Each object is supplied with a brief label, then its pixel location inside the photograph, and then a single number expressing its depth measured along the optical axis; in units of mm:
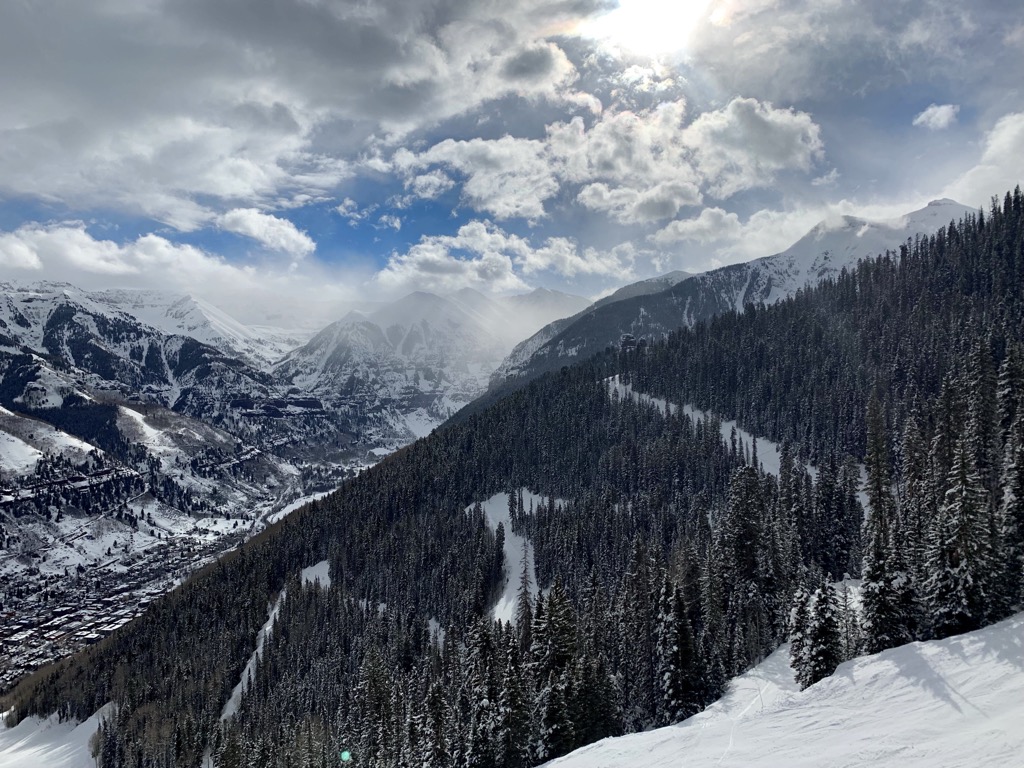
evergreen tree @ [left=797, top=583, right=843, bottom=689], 49281
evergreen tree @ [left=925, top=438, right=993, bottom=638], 45875
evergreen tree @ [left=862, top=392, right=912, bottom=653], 49906
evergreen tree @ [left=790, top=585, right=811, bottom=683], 51625
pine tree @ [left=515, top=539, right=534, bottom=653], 80875
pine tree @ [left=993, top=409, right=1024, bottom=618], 46188
